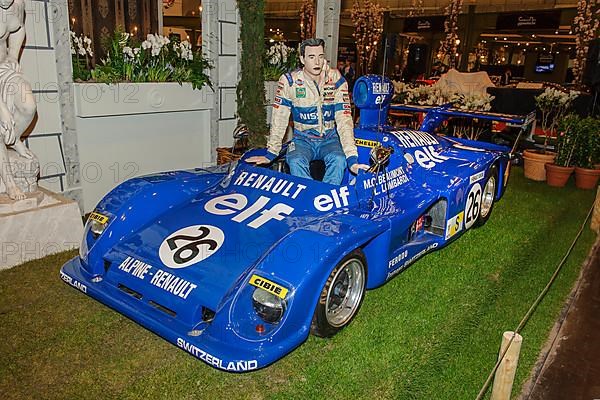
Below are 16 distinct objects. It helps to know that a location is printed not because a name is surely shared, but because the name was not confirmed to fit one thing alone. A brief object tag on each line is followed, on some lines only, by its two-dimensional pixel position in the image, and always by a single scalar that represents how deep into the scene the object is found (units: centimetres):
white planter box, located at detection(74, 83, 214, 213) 511
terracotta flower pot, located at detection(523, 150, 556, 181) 704
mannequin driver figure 373
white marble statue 381
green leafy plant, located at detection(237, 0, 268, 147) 596
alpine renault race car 253
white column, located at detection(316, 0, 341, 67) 773
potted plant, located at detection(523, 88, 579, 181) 706
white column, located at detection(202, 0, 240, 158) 618
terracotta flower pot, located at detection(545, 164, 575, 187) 662
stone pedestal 387
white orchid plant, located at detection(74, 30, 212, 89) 528
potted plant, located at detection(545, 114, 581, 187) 654
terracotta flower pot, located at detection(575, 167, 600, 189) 651
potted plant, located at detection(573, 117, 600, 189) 646
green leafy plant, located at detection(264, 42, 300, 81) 712
